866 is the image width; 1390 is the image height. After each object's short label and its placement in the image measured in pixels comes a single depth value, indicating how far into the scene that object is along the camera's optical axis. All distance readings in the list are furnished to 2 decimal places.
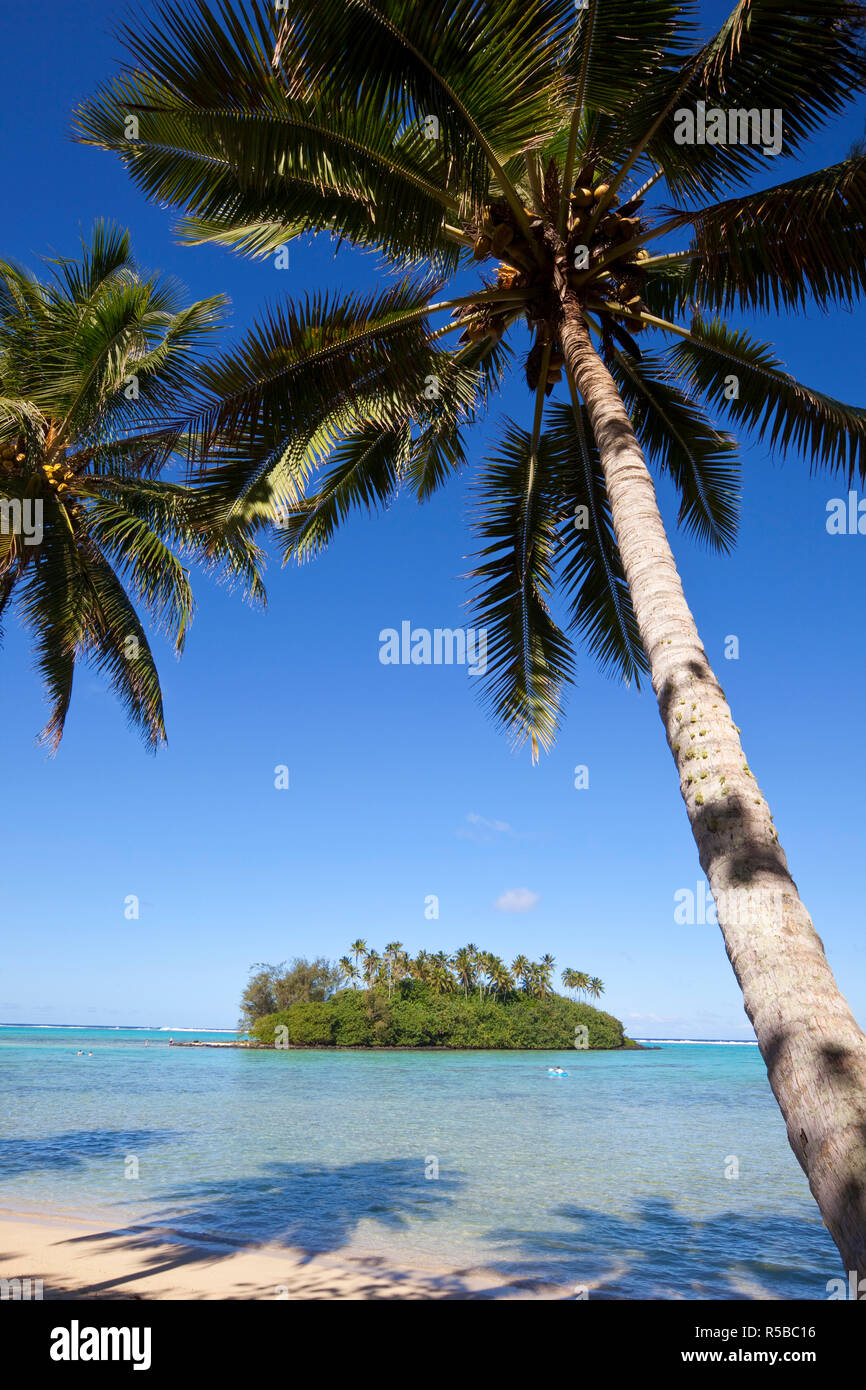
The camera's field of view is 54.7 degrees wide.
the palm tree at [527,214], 5.27
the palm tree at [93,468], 9.93
